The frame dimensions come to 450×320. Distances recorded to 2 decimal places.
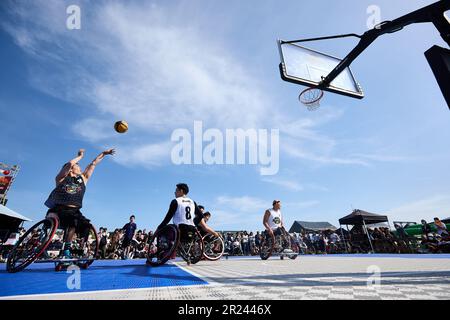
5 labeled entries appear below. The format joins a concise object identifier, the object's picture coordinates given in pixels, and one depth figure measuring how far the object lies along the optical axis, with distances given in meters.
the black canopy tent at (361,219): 14.53
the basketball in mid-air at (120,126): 5.93
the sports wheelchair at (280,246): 6.97
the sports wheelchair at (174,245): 4.25
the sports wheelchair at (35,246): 3.36
